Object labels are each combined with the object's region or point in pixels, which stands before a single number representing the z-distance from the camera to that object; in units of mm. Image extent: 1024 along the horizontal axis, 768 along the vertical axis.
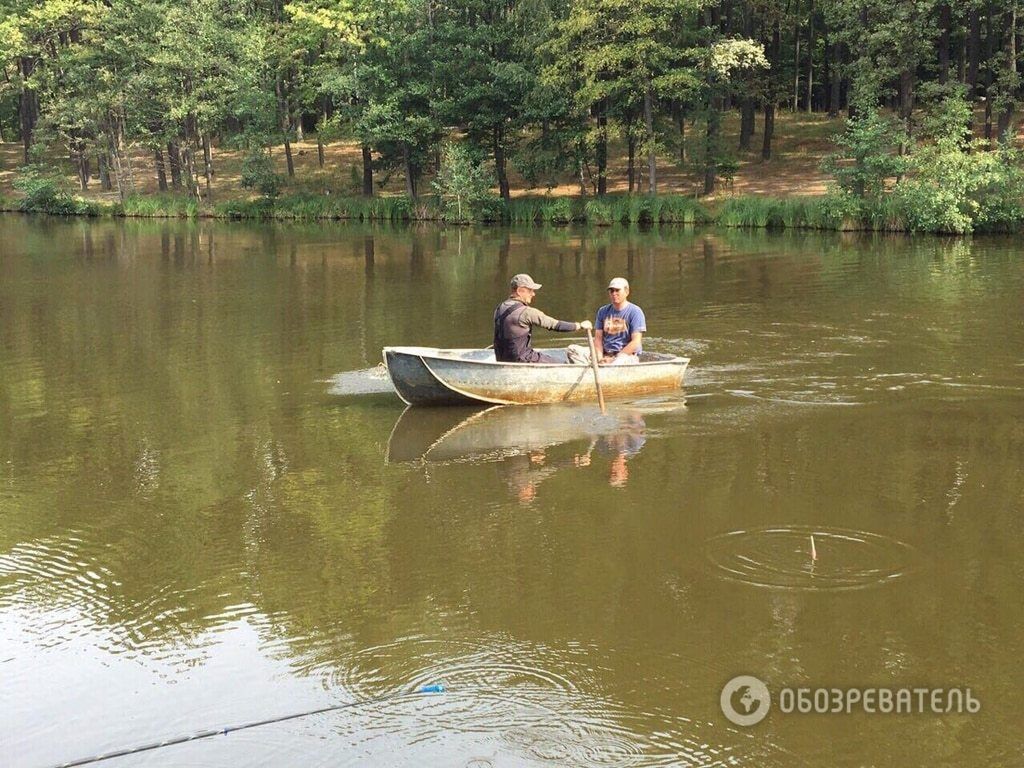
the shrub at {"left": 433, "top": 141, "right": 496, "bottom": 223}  45375
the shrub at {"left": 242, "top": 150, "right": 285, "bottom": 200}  51719
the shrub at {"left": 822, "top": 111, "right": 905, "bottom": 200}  35062
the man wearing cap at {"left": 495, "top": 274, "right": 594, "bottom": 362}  12531
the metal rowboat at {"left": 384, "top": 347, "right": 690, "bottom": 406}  12422
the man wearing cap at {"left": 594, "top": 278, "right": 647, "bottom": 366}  13242
